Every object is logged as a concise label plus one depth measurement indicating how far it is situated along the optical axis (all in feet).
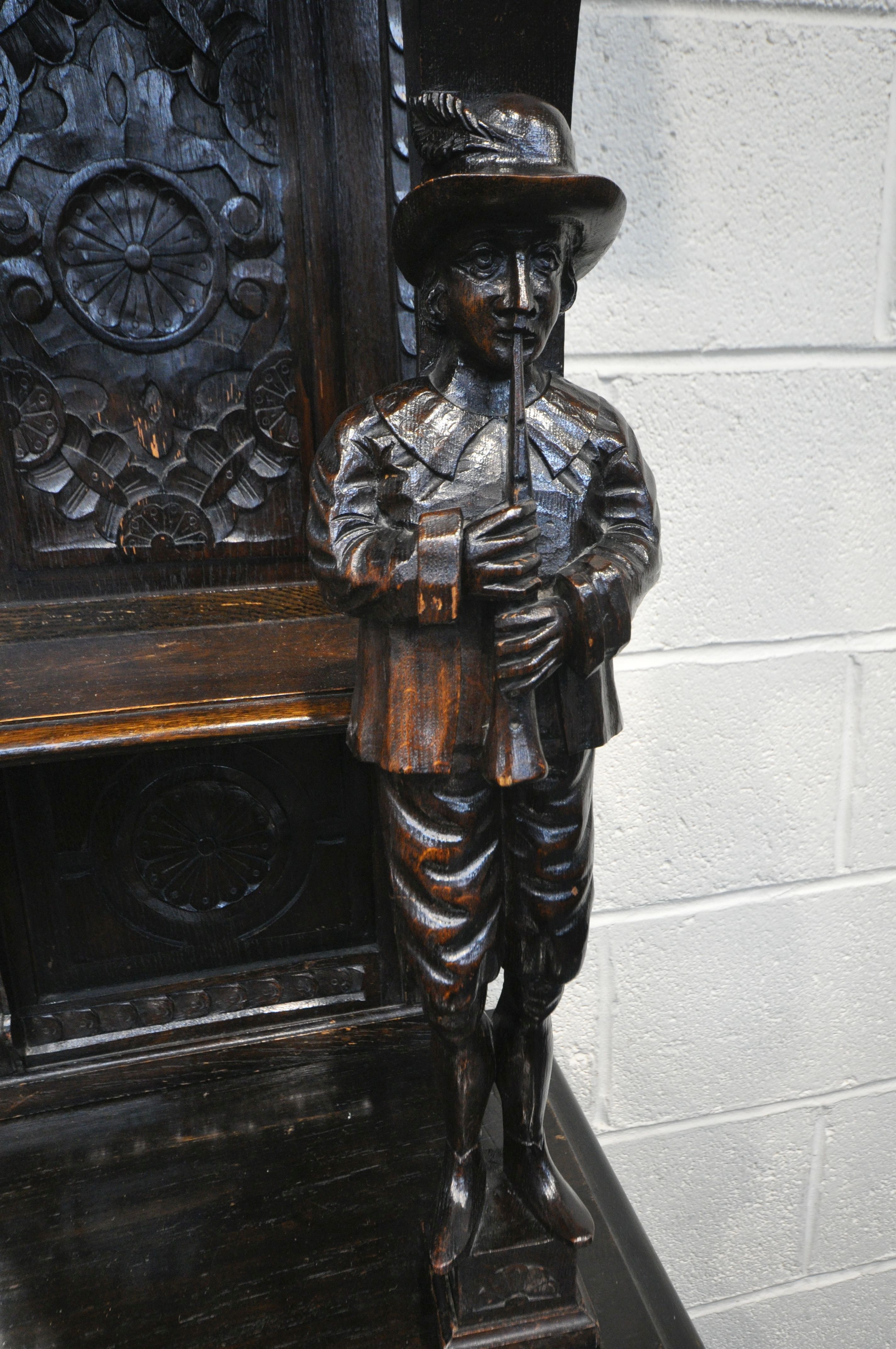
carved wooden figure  1.47
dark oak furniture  1.94
